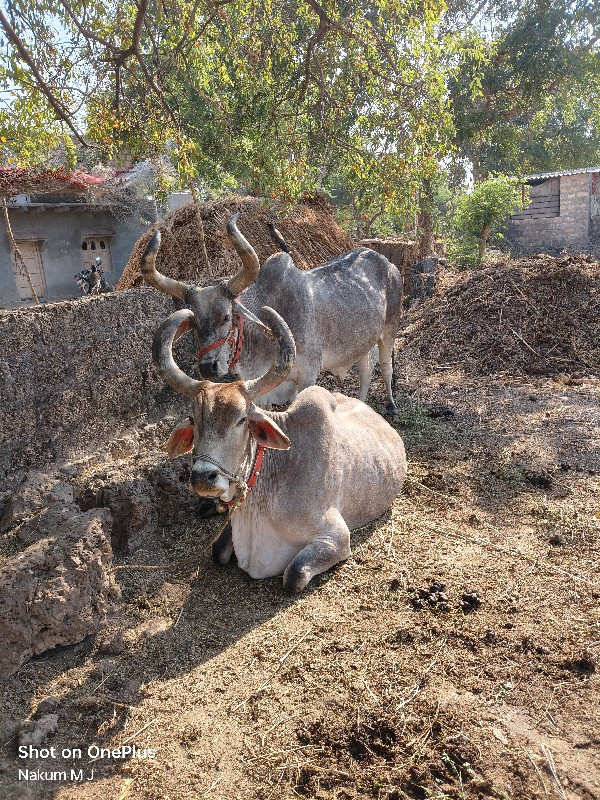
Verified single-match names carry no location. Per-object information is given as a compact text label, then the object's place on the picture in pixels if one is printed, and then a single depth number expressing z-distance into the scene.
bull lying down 3.49
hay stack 8.05
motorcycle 14.90
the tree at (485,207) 13.80
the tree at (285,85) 6.08
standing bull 5.05
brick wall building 18.14
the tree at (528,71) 16.02
